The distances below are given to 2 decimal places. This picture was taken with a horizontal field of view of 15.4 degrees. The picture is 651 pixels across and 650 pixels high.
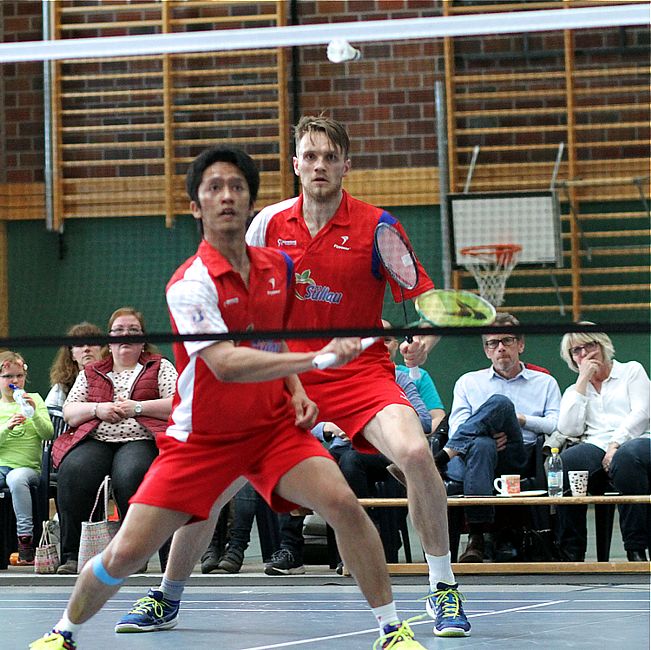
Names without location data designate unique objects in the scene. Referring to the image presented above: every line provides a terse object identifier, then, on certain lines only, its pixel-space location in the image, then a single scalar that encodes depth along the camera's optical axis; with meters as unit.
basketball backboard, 19.91
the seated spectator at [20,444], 13.73
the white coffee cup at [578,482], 12.46
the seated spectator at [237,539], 12.94
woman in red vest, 12.98
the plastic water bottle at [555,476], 12.42
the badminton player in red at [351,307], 8.26
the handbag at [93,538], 12.37
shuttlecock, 9.40
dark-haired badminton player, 6.96
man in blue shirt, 12.69
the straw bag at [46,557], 13.08
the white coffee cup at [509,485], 12.42
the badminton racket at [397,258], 8.76
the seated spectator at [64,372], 14.24
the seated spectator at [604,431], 12.48
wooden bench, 12.04
